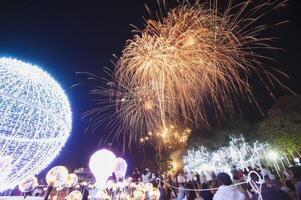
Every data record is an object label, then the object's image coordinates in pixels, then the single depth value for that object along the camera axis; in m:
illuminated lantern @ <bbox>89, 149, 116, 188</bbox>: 11.25
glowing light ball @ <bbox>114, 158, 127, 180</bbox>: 13.24
